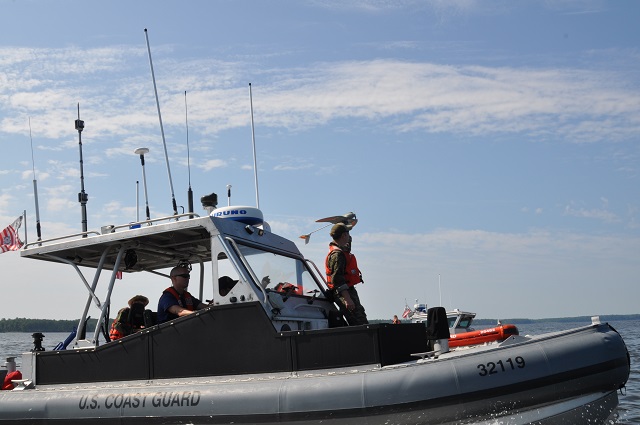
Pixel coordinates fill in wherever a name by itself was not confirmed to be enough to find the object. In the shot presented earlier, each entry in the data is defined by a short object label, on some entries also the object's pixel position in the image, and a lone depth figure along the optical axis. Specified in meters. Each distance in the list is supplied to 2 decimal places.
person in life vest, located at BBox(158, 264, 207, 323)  7.49
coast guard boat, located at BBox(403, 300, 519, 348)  17.65
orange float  17.80
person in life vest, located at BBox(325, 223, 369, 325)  7.77
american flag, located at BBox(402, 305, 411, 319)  33.08
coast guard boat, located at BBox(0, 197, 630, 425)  6.09
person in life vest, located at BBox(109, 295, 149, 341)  8.04
